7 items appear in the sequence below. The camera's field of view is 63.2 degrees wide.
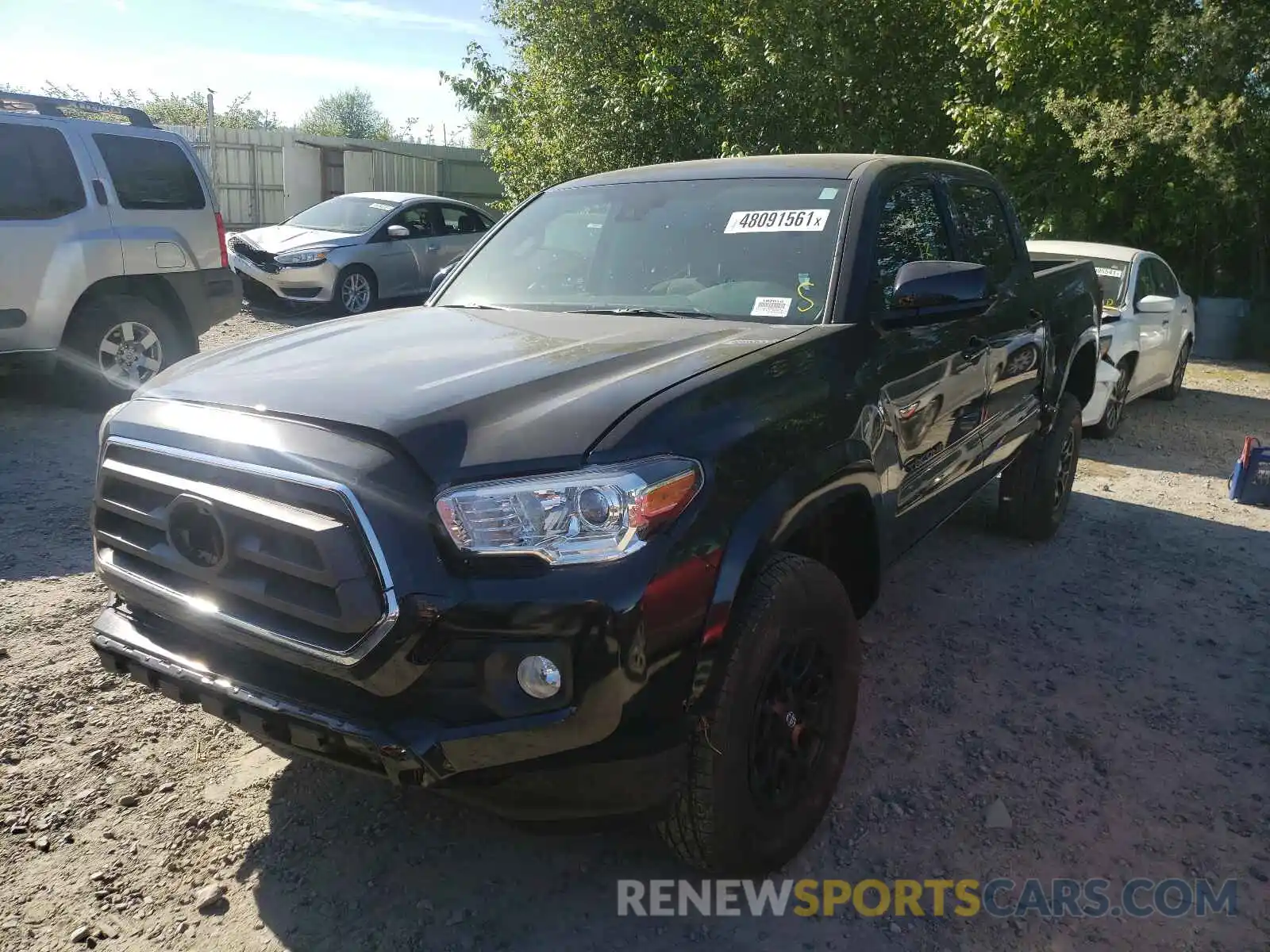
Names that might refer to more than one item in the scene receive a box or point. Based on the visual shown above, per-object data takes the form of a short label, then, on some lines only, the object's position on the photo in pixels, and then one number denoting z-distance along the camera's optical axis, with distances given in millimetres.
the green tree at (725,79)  13789
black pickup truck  2102
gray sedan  11961
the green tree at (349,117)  70250
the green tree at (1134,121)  11891
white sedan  8047
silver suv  6859
